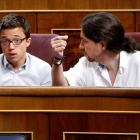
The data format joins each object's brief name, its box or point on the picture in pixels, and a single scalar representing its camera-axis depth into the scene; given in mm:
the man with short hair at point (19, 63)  7348
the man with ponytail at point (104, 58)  7159
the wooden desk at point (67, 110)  6595
